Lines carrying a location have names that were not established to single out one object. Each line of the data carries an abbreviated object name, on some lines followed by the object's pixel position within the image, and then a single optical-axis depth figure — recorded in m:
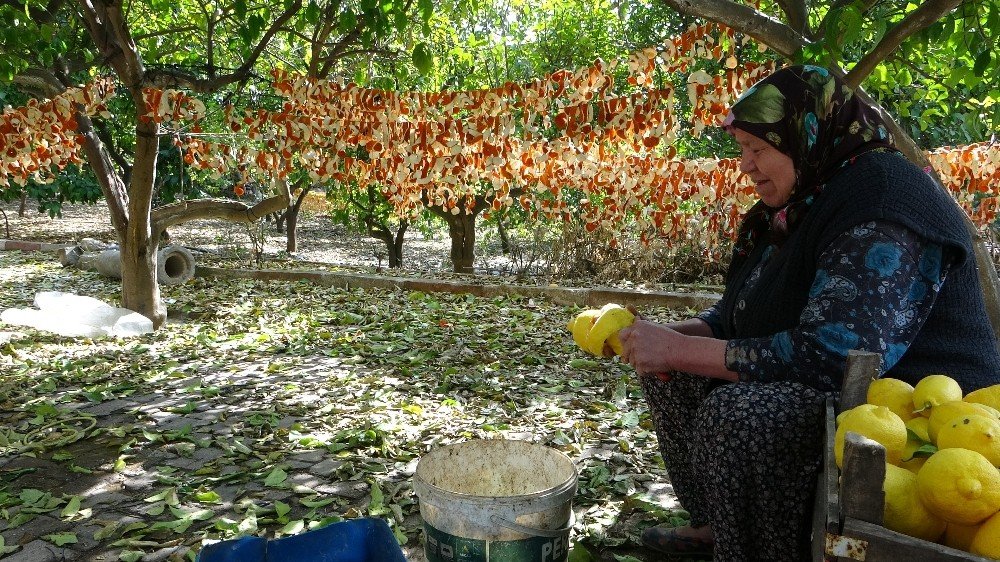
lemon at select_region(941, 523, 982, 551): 1.07
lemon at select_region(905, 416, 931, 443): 1.32
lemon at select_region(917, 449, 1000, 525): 1.03
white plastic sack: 5.28
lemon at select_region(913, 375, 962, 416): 1.38
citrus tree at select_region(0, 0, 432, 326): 4.83
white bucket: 1.72
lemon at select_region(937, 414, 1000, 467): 1.13
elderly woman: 1.62
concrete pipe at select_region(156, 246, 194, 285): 7.93
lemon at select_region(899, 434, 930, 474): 1.26
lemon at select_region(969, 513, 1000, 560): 0.99
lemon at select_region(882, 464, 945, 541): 1.09
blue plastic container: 1.43
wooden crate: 0.95
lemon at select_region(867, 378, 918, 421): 1.42
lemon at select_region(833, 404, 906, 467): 1.20
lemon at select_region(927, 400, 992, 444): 1.22
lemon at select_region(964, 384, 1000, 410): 1.40
